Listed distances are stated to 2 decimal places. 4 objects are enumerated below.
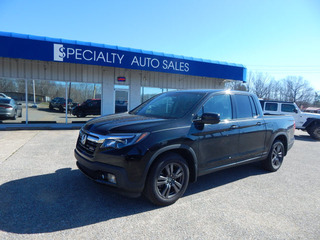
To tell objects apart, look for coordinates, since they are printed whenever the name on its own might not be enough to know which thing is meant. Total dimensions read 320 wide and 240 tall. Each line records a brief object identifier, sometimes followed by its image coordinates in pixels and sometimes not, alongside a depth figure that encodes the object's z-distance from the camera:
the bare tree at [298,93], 72.38
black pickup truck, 2.87
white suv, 11.01
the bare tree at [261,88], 66.56
